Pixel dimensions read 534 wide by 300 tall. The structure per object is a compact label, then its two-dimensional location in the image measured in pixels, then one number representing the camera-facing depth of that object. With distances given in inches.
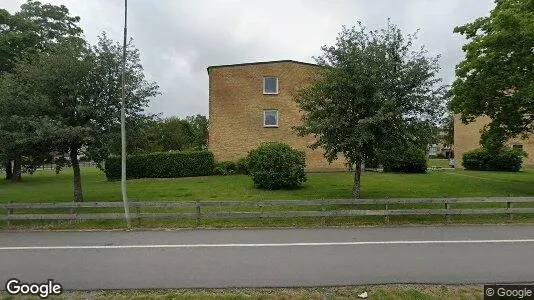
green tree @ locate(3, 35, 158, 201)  545.8
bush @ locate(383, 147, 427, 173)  1058.1
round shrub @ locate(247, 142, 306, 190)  738.2
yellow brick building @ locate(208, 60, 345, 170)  1121.4
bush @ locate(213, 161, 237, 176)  1037.2
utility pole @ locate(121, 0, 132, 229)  471.8
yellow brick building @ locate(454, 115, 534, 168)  1518.2
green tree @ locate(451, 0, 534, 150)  623.5
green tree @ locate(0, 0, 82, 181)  537.3
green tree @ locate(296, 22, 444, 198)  528.1
